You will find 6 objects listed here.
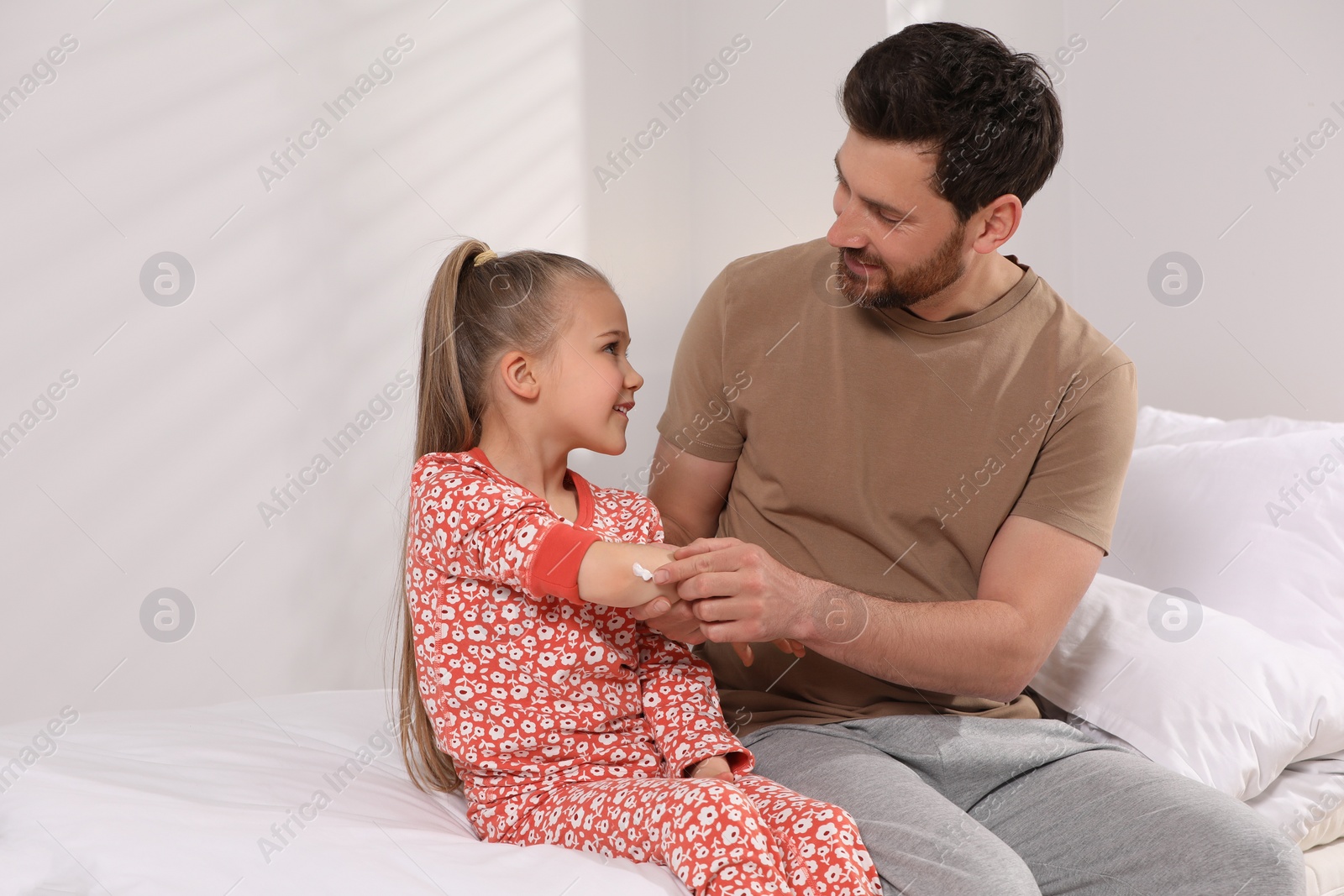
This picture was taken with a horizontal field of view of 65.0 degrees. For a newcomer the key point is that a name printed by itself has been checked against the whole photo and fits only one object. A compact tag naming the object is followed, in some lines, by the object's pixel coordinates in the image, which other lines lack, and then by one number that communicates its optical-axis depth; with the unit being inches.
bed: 39.2
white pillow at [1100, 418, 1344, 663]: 68.0
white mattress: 57.2
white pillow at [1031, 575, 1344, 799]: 57.5
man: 51.2
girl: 41.7
